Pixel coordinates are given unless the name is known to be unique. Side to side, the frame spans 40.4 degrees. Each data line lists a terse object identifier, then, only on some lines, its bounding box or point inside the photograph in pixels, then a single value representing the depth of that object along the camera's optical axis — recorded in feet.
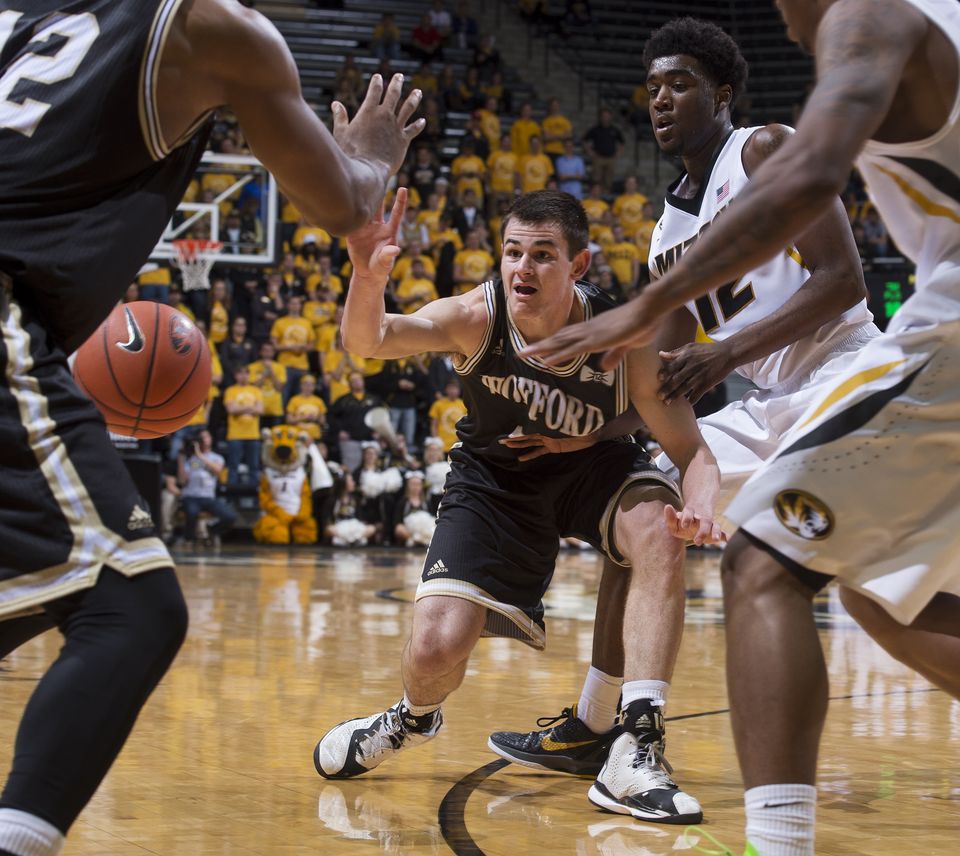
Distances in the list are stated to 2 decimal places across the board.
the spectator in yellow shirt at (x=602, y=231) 60.18
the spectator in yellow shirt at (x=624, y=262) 59.14
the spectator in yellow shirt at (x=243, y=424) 46.47
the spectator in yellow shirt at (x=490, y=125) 64.44
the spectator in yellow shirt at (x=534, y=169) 62.49
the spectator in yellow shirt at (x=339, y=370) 49.57
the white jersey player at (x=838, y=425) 7.66
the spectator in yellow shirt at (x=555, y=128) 65.98
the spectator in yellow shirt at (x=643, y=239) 60.90
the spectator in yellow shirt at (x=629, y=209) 63.26
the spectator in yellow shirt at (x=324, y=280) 51.21
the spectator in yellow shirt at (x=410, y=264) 54.03
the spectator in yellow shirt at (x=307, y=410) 47.52
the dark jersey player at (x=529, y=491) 13.01
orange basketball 12.96
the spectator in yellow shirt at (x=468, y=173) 59.72
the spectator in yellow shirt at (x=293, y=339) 49.65
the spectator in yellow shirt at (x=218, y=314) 48.49
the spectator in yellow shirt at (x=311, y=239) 53.47
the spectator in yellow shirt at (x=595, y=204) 61.62
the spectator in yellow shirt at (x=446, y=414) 48.85
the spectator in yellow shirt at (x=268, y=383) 47.75
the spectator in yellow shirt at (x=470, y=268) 55.11
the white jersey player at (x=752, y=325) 12.66
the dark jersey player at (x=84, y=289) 7.11
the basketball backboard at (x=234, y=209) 44.96
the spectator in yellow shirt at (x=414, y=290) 52.34
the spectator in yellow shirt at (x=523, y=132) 64.75
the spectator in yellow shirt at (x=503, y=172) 61.72
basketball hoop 44.60
